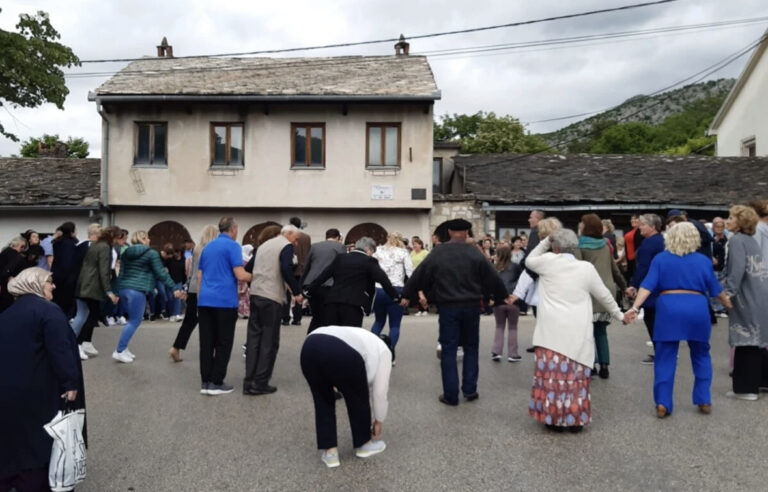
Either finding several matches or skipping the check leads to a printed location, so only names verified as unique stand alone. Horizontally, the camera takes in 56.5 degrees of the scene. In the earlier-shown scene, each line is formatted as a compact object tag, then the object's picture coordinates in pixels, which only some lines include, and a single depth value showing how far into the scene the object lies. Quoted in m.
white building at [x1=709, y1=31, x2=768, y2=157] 31.41
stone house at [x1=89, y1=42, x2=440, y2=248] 22.14
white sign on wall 22.14
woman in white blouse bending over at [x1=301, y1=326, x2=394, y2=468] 5.14
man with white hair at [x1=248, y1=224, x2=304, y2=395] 7.93
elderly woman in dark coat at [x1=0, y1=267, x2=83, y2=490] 4.12
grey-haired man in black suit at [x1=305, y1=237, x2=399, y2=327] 7.58
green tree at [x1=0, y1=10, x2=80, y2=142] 15.71
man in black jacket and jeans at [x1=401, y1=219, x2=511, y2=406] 7.28
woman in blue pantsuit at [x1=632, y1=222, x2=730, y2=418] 6.68
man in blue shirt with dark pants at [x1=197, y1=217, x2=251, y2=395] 7.93
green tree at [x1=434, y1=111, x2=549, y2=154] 52.98
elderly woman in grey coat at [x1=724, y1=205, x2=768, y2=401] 7.36
